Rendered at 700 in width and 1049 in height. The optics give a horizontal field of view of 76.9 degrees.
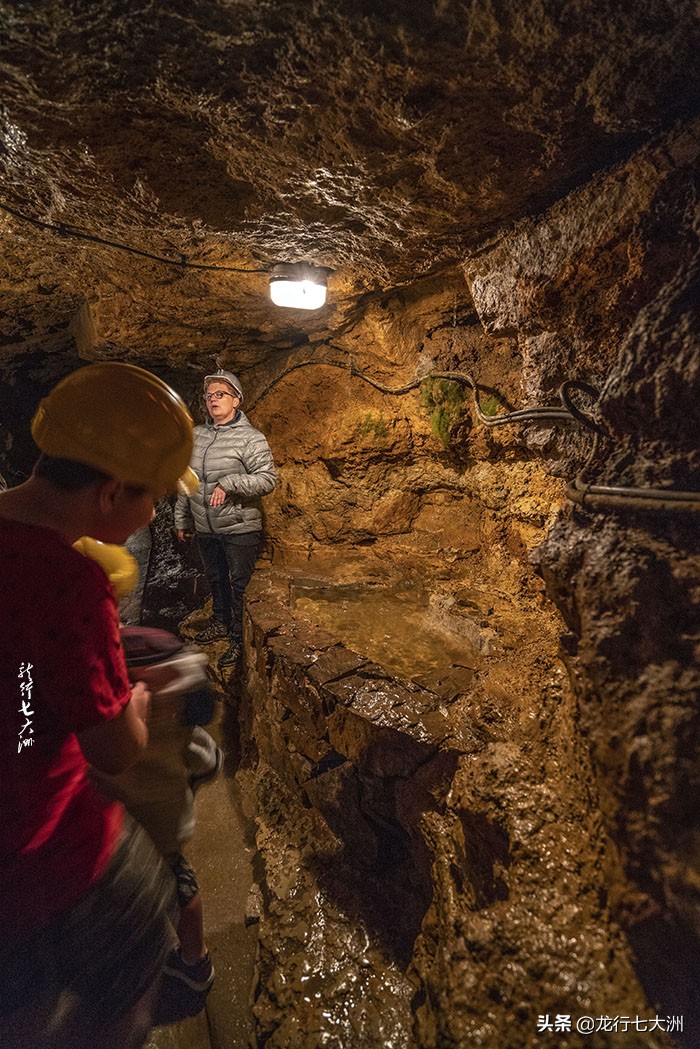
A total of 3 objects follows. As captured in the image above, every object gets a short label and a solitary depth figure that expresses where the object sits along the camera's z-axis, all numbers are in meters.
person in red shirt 1.09
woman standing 4.16
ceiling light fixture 3.24
